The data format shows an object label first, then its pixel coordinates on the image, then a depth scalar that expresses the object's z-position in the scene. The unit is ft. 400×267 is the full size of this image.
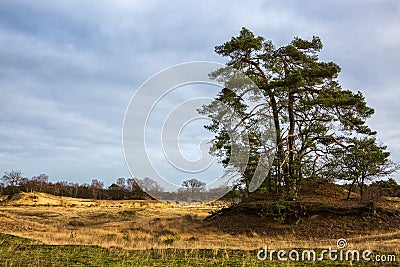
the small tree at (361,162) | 67.51
